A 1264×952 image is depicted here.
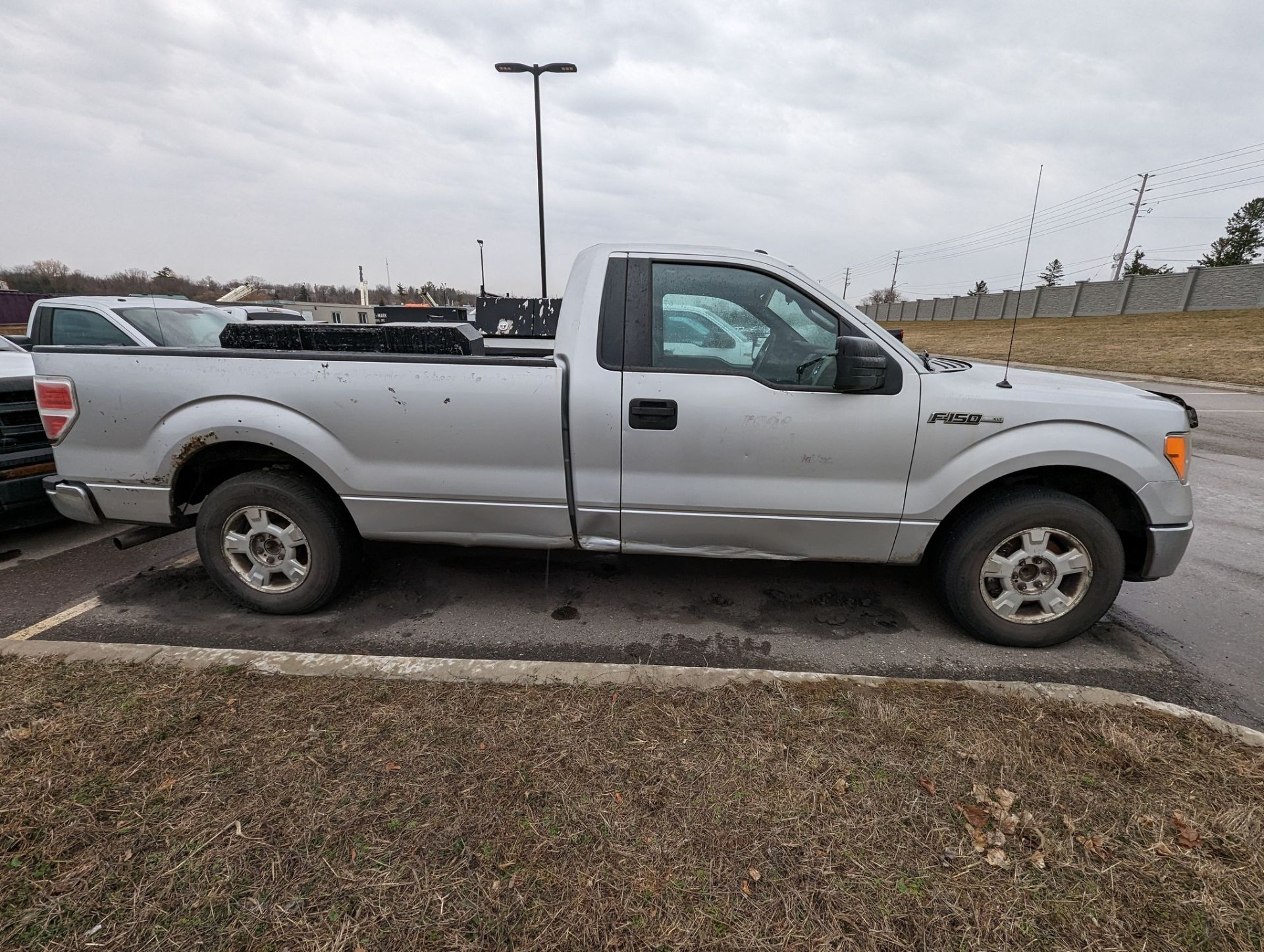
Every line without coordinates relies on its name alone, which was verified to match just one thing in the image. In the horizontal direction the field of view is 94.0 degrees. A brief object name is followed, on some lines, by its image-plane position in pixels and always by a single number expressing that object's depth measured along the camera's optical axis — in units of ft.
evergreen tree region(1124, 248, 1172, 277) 168.25
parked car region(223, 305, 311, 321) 36.68
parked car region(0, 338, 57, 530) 12.52
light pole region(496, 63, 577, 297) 42.96
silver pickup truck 9.21
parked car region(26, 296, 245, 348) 23.15
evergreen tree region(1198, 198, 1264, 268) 172.76
